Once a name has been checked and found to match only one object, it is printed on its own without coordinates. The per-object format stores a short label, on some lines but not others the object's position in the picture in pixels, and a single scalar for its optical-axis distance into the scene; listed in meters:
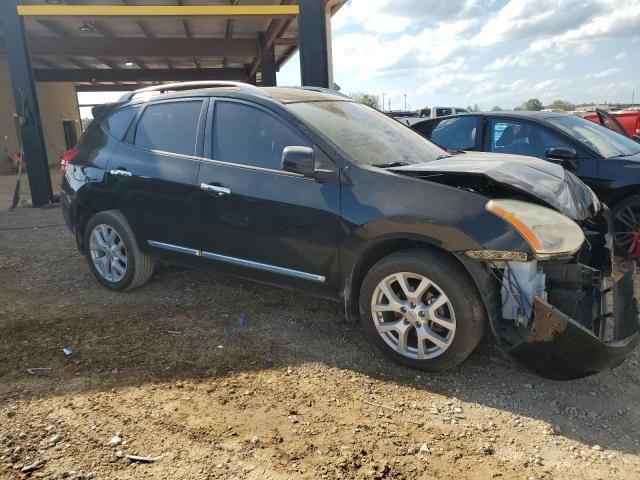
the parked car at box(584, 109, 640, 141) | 11.89
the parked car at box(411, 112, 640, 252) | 5.38
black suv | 2.93
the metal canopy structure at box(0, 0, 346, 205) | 9.01
